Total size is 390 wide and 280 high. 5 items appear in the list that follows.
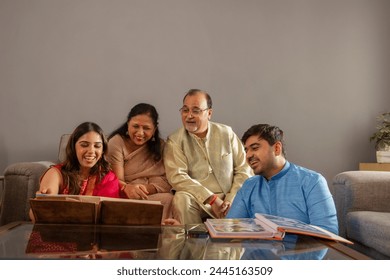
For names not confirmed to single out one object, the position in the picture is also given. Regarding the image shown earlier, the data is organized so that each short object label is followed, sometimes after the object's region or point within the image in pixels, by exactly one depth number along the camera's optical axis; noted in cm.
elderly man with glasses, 195
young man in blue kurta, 136
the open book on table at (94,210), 120
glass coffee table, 87
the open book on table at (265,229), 100
